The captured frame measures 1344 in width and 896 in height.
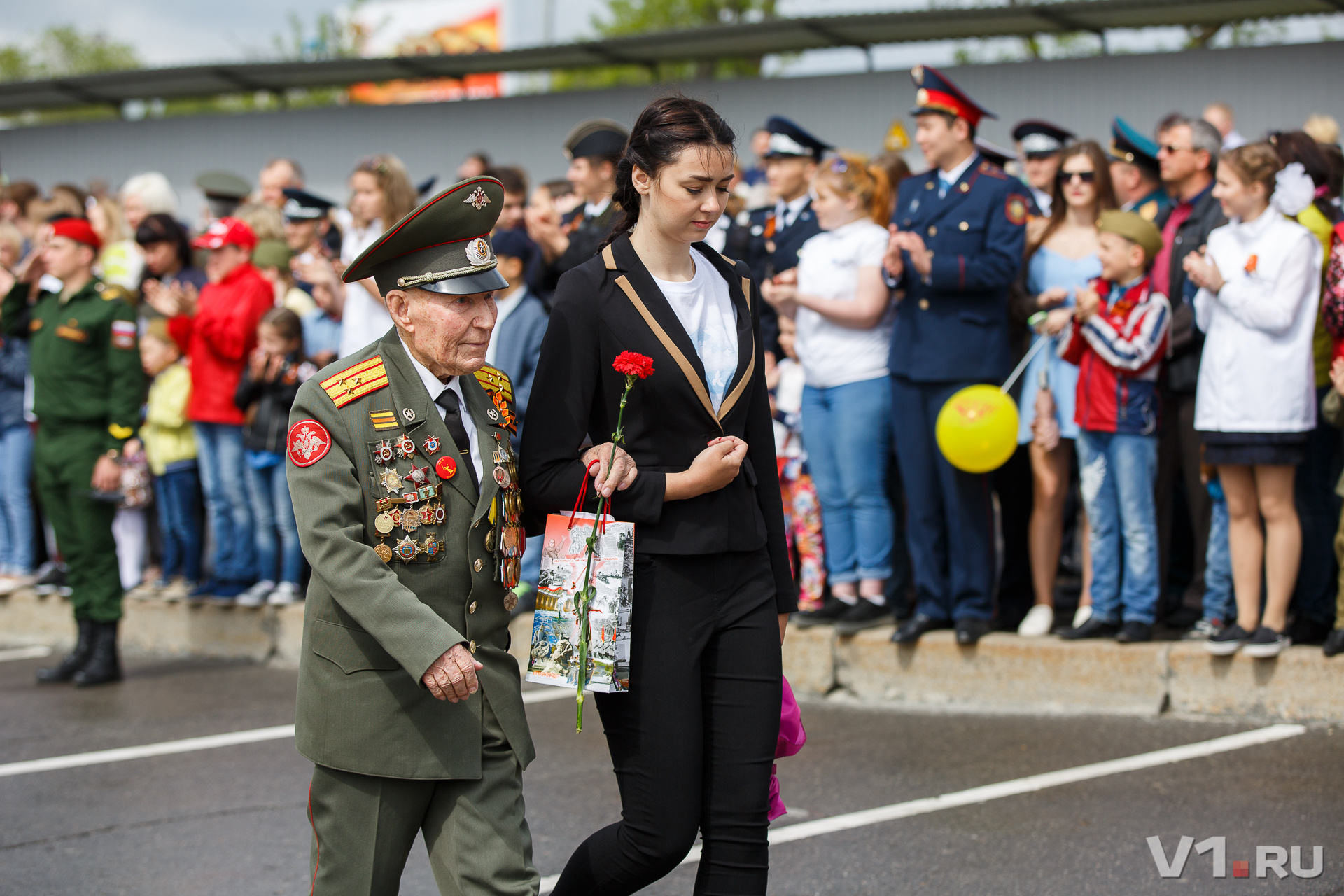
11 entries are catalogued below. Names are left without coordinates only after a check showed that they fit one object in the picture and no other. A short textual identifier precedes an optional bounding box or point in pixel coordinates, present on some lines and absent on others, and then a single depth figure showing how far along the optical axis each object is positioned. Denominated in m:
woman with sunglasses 13.16
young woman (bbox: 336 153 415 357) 14.59
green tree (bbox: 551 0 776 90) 75.44
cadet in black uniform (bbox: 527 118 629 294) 15.33
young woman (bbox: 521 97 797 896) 6.27
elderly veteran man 5.91
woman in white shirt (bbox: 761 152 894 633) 13.62
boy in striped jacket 12.48
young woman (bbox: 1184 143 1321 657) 11.59
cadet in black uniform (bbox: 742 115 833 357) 14.61
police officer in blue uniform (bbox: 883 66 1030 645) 12.89
